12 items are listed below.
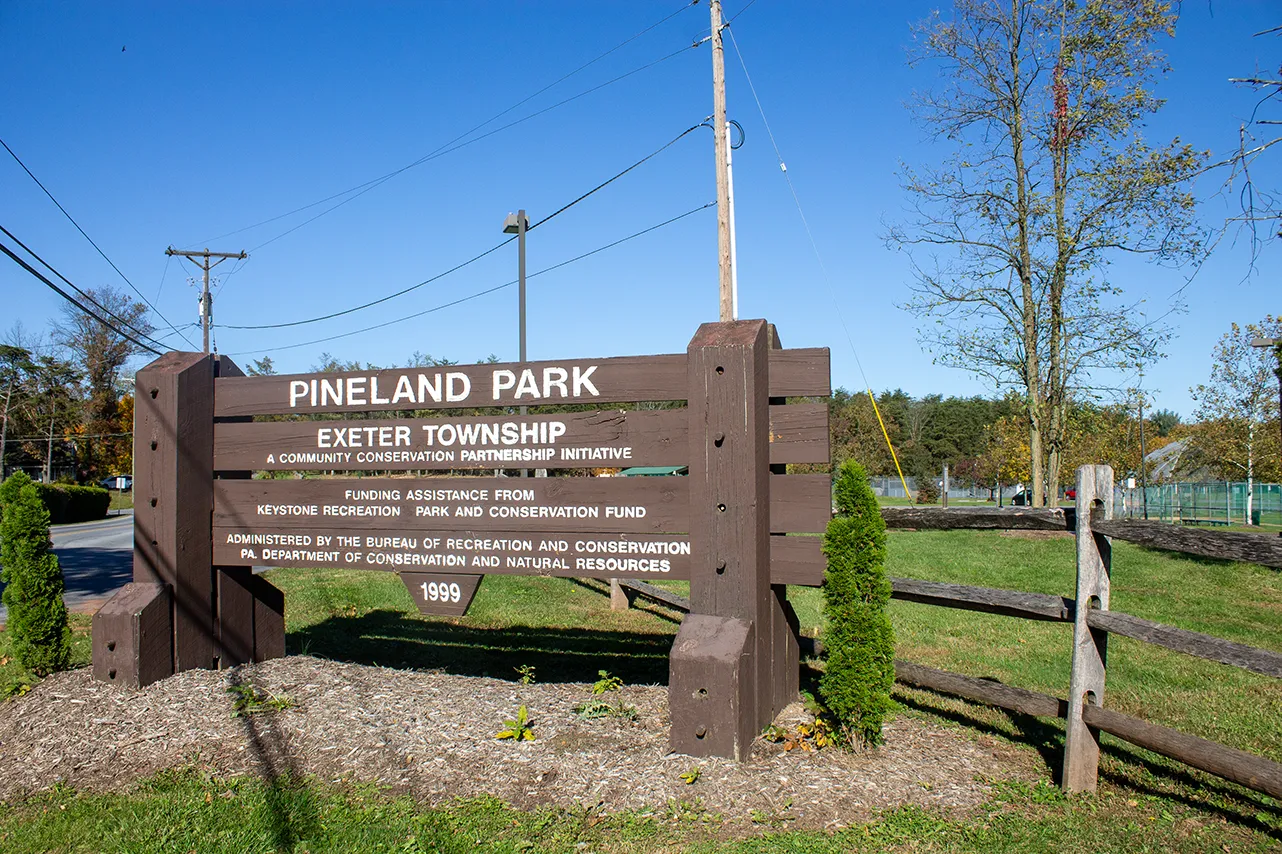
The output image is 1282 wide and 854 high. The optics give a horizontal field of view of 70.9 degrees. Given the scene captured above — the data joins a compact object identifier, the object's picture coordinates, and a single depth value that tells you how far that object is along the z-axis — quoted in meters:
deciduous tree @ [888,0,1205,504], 15.41
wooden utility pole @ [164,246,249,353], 35.62
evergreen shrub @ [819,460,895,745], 4.79
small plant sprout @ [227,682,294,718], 5.60
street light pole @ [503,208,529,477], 16.44
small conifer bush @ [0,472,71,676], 6.44
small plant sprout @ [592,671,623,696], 5.96
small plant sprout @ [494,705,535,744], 5.11
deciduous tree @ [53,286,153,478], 61.34
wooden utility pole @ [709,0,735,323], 13.16
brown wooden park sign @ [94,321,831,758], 5.12
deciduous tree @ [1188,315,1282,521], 36.84
